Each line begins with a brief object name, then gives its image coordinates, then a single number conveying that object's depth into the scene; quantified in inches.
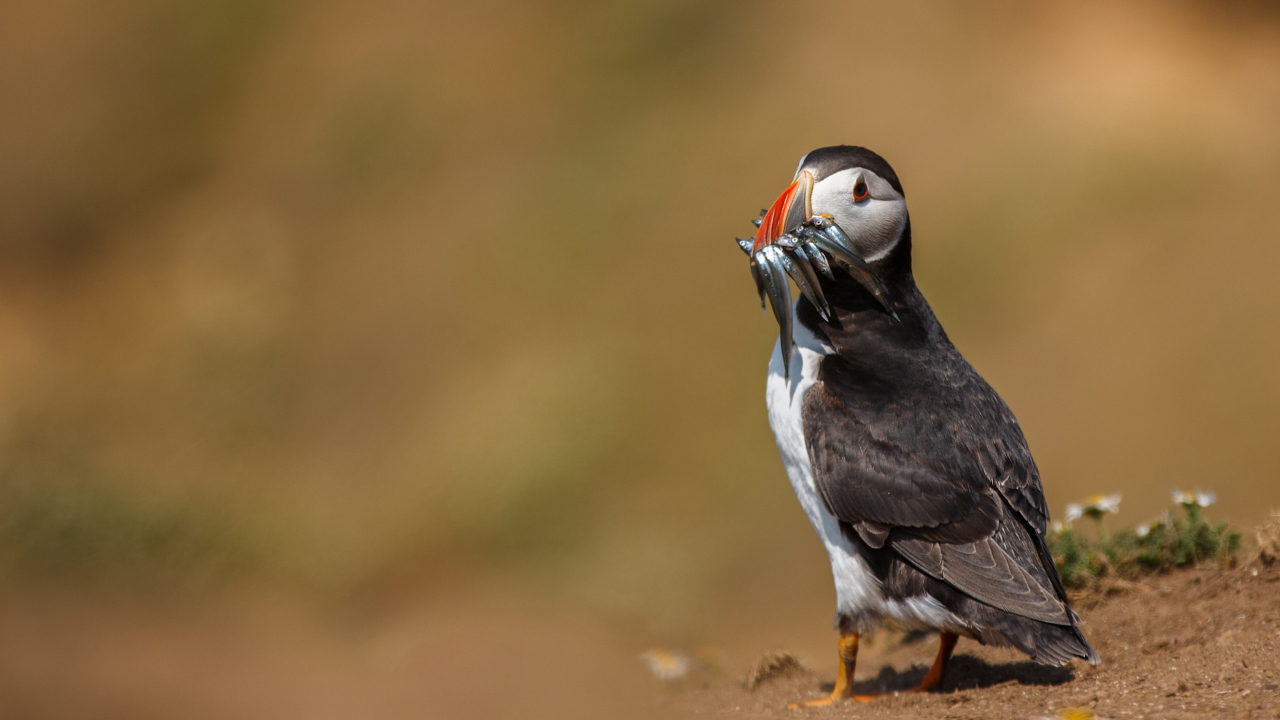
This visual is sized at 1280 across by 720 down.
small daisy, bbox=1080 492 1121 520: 397.1
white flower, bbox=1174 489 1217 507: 386.0
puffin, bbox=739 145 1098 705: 292.8
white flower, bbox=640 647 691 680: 424.5
